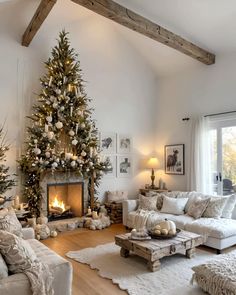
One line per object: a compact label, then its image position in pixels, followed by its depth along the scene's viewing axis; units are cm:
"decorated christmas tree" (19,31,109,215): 522
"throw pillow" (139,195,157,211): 543
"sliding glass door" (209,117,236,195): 550
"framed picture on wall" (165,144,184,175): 656
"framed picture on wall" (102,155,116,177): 650
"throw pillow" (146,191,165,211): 555
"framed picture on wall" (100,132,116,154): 648
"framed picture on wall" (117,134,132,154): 675
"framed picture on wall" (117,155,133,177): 675
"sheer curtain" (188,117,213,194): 586
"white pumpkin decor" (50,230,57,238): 504
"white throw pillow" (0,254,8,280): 211
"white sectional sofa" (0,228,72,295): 206
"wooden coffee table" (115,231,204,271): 344
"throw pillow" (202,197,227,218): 472
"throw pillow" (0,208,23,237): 313
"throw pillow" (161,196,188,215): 516
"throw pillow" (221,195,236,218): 481
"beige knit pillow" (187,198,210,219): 481
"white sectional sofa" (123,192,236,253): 413
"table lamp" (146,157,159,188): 698
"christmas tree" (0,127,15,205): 490
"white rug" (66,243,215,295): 300
